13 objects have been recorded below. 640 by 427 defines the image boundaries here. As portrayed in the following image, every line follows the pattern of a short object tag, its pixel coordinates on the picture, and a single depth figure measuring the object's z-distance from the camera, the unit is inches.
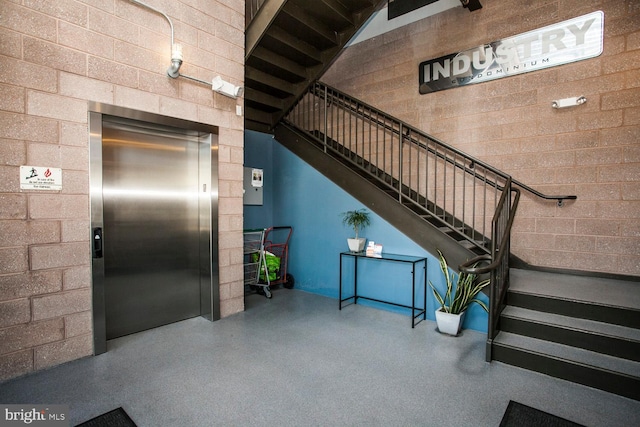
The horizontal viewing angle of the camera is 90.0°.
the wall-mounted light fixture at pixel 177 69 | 121.8
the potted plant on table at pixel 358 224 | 164.4
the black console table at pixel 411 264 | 142.3
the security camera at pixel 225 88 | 137.9
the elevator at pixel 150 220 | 113.2
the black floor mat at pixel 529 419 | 76.8
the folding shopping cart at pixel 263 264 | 184.2
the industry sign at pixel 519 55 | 137.6
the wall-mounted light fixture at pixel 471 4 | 158.4
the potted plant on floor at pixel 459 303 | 128.6
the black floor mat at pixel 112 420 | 76.4
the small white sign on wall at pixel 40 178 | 96.9
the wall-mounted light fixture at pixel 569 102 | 137.7
